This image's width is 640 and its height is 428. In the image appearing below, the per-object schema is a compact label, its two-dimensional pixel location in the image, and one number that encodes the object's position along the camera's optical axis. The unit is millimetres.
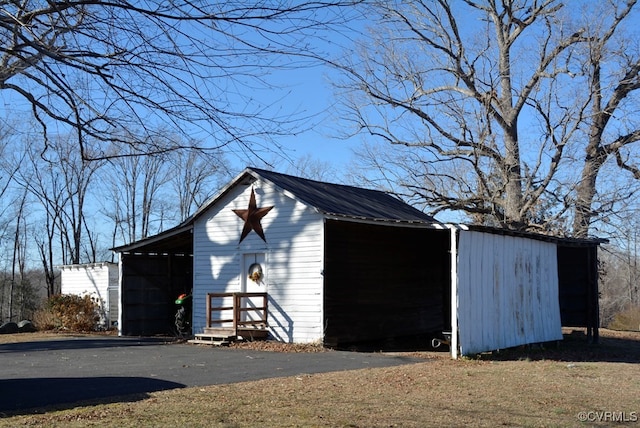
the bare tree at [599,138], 26453
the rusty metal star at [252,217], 18647
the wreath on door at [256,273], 18578
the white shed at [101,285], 28750
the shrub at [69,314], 26084
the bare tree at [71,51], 6180
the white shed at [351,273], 16156
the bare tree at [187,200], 46856
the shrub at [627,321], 31417
